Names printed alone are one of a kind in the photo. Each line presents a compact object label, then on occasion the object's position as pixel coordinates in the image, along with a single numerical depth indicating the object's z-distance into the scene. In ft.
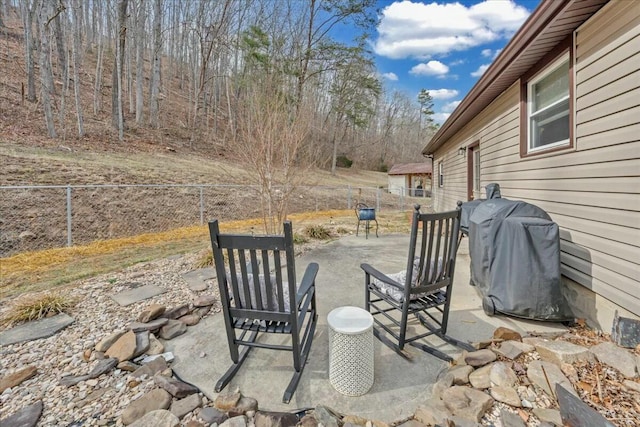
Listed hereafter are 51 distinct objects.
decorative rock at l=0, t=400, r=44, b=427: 5.01
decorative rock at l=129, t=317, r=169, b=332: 7.73
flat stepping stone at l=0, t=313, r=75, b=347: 7.58
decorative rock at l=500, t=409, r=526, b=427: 4.71
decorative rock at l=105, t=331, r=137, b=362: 6.81
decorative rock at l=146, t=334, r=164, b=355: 7.16
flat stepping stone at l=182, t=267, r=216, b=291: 11.08
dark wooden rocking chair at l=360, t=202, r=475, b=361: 6.61
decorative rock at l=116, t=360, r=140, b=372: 6.52
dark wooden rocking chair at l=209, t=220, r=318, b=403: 5.49
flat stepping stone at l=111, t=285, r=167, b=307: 9.88
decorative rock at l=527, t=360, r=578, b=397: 5.19
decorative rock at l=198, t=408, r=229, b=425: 5.13
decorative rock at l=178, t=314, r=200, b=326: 8.55
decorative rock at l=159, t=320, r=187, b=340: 7.87
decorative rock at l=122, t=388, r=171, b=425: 5.15
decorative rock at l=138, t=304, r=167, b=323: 8.23
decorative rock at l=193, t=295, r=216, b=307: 9.44
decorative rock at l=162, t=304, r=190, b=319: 8.66
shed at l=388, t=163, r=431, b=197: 77.92
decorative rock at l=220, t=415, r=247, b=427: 4.99
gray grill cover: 8.05
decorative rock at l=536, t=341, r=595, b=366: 5.71
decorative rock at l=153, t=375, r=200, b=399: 5.74
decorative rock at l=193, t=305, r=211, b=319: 9.11
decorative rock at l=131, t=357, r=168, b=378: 6.33
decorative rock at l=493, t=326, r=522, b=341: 6.89
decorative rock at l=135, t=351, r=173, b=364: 6.83
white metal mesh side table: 5.64
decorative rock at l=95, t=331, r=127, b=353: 7.11
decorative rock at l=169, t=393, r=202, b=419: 5.30
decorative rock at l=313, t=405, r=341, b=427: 5.05
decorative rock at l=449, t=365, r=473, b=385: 5.83
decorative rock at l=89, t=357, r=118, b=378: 6.31
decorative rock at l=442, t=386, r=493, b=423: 4.96
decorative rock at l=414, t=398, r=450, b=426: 4.91
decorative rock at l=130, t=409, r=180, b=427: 4.97
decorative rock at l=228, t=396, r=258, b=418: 5.31
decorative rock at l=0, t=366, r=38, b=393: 5.95
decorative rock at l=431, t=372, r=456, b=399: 5.64
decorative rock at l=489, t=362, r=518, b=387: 5.51
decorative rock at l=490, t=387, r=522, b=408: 5.13
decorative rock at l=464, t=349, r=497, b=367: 6.15
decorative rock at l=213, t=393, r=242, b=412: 5.39
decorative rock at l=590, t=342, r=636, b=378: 5.38
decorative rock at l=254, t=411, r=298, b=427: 4.99
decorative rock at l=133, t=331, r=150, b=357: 7.02
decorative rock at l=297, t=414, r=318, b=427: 5.02
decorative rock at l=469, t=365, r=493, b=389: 5.61
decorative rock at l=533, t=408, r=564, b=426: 4.65
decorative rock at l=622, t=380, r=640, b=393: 5.00
